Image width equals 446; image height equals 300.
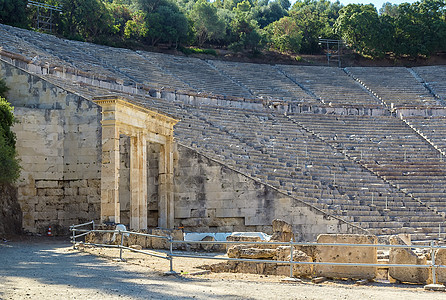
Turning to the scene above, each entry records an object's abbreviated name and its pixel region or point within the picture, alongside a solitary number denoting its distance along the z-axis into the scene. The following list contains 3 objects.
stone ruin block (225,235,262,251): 13.50
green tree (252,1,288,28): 63.53
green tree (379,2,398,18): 60.75
